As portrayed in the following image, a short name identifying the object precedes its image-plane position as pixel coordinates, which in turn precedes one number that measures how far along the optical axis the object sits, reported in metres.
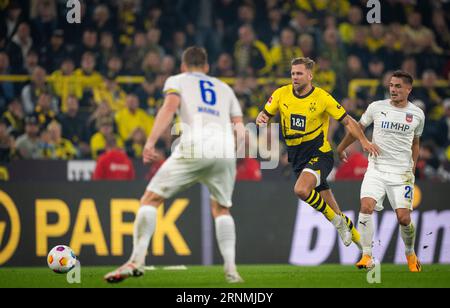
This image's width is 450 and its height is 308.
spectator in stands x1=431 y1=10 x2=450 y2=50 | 20.78
